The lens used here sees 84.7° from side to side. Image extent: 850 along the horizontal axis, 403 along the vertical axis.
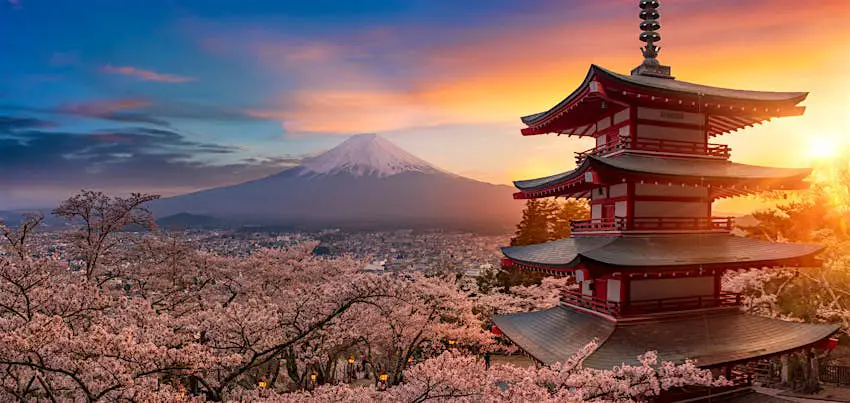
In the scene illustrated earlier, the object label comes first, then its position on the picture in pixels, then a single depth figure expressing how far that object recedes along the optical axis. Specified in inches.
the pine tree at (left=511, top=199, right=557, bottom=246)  1413.6
